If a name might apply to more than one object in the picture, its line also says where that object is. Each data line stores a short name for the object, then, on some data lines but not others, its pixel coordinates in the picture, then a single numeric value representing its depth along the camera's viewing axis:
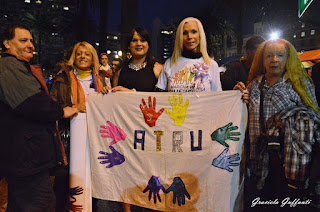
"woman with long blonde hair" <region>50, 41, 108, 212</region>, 3.04
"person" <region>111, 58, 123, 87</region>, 3.33
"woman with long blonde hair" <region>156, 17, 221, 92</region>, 2.82
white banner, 2.68
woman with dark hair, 3.18
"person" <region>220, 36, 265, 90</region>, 3.83
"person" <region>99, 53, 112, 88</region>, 7.78
